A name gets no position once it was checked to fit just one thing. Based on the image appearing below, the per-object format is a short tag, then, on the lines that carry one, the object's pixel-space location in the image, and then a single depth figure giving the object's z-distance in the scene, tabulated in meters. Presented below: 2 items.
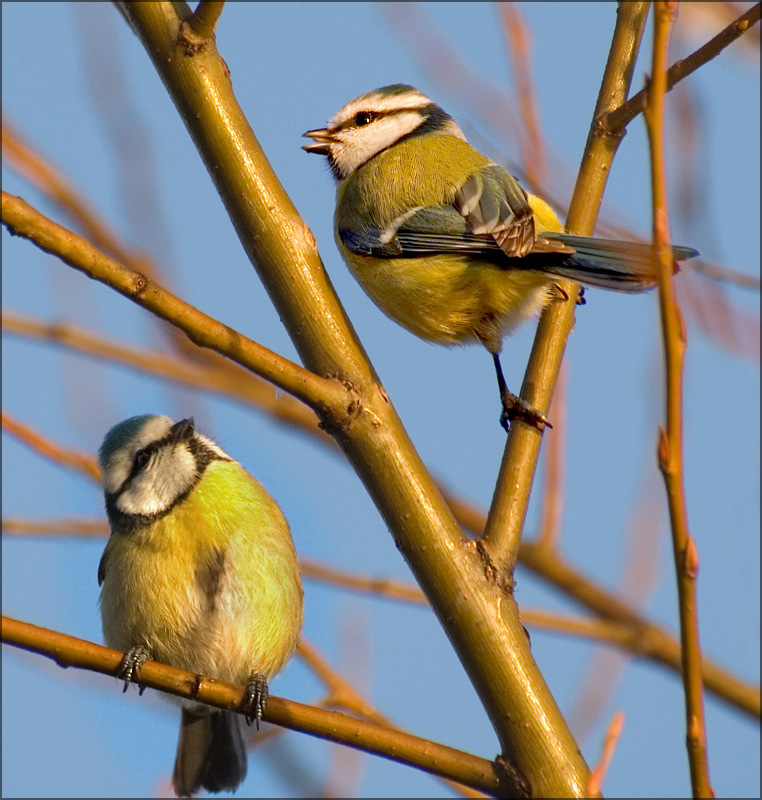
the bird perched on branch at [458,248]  4.98
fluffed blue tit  5.39
